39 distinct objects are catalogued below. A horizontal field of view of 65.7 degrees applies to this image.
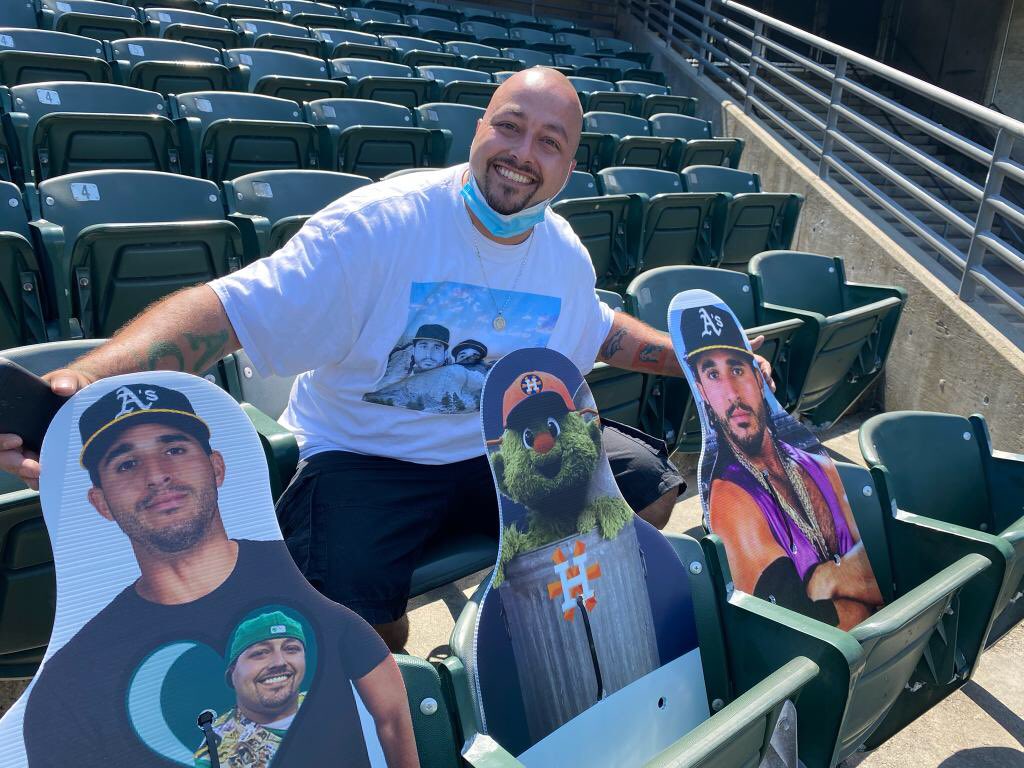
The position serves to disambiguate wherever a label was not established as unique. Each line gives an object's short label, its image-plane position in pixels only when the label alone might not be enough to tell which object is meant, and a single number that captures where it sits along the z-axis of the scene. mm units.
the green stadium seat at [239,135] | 3746
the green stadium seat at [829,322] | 3025
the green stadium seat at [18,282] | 2311
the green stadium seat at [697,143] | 5758
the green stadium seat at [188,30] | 5910
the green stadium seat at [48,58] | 4316
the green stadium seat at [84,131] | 3404
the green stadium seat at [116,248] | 2342
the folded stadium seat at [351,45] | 6527
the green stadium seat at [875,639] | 1284
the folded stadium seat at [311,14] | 7395
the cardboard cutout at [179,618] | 852
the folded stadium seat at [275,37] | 6251
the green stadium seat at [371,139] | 4086
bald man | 1558
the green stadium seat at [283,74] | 5059
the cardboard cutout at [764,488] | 1699
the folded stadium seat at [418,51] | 6859
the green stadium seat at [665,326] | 2705
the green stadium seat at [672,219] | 4043
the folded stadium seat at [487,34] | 8719
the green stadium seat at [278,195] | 2859
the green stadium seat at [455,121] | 4977
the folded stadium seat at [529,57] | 8078
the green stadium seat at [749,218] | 4445
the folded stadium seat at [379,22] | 7836
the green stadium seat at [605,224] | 3736
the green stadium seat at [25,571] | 1373
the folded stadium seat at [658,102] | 7113
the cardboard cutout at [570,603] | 1282
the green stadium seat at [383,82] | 5488
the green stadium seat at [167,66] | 4746
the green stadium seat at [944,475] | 1937
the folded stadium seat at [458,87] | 5852
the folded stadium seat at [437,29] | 8397
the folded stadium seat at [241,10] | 6866
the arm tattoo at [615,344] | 2119
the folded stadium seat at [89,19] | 5520
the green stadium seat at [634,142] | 5328
